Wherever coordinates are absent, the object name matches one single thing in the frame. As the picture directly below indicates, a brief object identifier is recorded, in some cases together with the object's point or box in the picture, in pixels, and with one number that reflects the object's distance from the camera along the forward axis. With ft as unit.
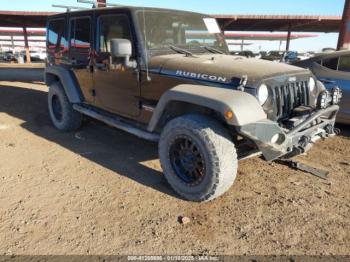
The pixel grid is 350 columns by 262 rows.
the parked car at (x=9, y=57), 107.40
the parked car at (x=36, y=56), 121.63
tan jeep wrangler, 10.73
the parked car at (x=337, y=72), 18.37
